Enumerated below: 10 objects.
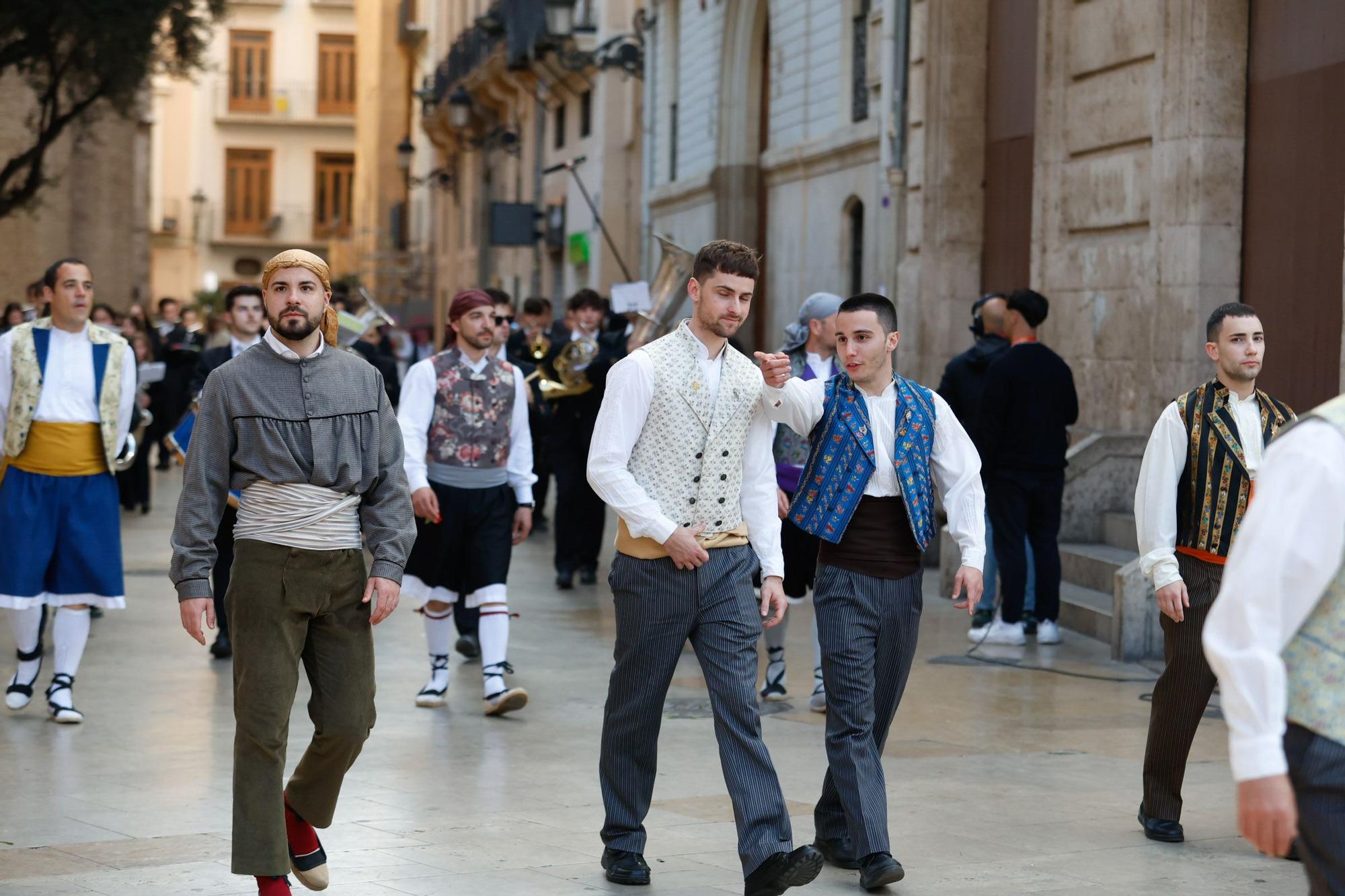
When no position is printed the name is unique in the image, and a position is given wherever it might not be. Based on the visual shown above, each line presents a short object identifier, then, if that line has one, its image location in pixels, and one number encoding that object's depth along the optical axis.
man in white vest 5.87
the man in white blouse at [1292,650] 3.25
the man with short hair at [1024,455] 11.26
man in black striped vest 6.54
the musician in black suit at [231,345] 10.27
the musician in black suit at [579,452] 13.98
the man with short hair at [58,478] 8.73
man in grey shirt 5.52
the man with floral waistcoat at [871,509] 6.15
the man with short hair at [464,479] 9.12
